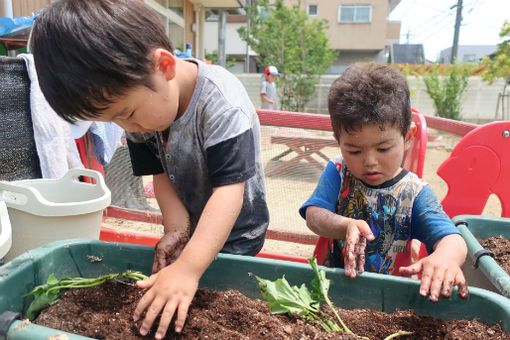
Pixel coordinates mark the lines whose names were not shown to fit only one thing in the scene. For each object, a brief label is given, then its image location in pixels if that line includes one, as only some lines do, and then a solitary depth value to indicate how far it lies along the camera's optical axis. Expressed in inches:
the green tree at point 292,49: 545.6
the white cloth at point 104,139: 99.1
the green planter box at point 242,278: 34.1
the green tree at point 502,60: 349.3
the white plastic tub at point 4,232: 45.0
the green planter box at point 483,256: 37.2
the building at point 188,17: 365.1
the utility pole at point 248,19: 572.5
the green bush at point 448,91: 448.5
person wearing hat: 338.3
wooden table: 97.3
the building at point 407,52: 1445.6
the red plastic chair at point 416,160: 58.1
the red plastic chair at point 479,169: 67.4
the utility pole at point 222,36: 522.0
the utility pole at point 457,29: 662.4
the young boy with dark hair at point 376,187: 46.2
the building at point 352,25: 1021.2
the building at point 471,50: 1922.4
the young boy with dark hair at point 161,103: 32.0
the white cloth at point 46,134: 85.1
